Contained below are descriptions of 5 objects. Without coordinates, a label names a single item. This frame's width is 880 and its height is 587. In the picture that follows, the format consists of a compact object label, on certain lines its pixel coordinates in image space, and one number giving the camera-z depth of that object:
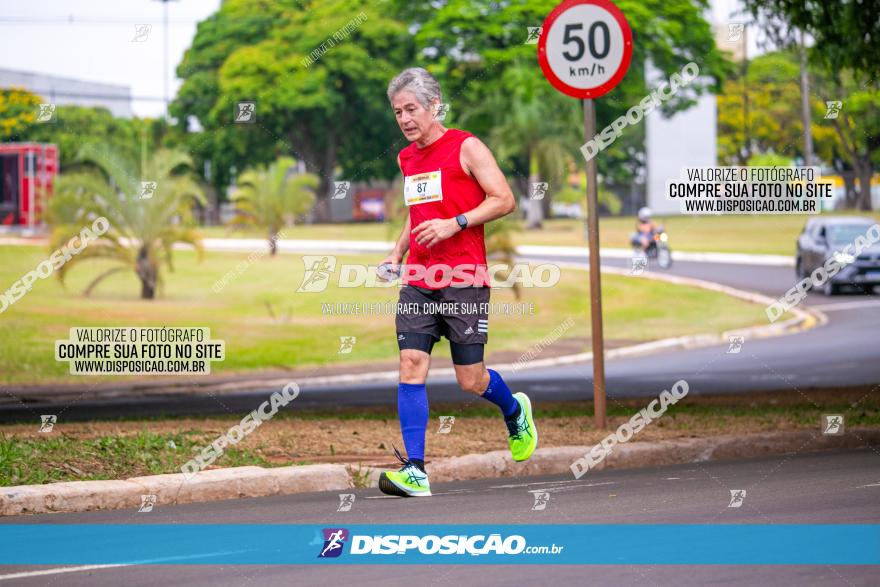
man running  7.21
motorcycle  39.41
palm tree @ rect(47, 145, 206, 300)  27.78
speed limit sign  9.73
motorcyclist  38.62
